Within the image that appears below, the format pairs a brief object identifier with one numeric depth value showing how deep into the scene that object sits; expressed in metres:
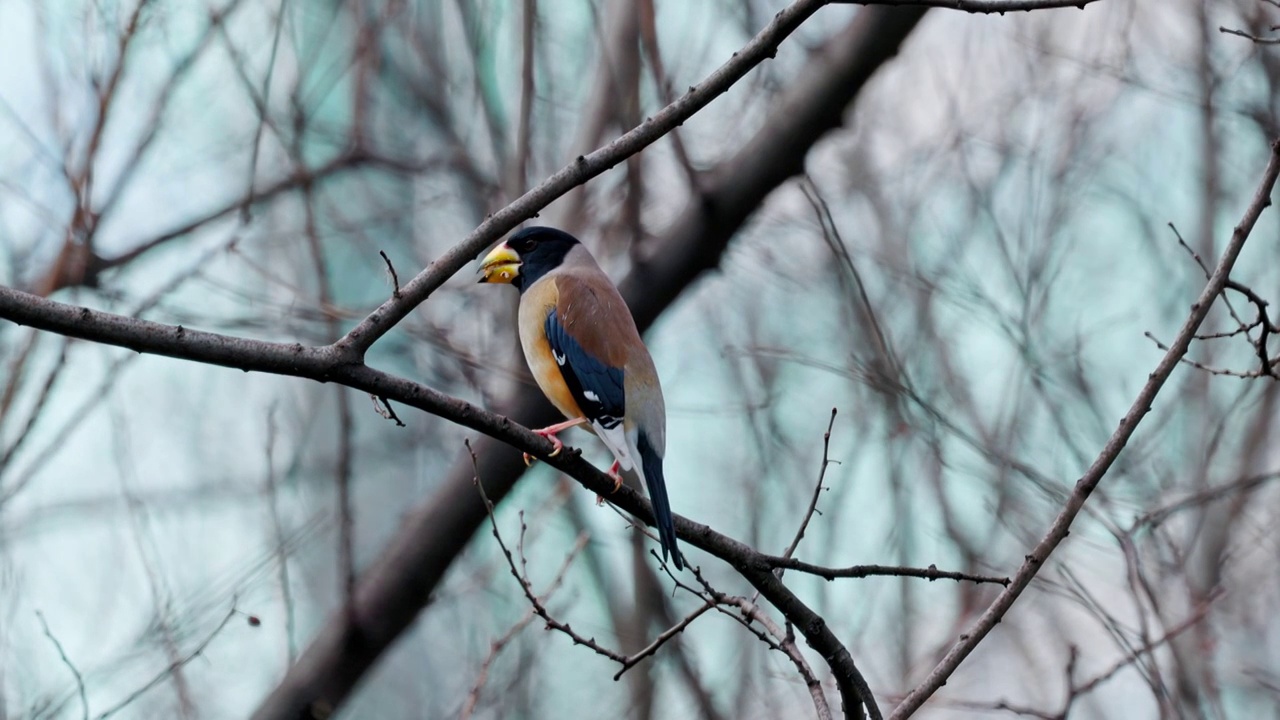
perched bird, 7.80
